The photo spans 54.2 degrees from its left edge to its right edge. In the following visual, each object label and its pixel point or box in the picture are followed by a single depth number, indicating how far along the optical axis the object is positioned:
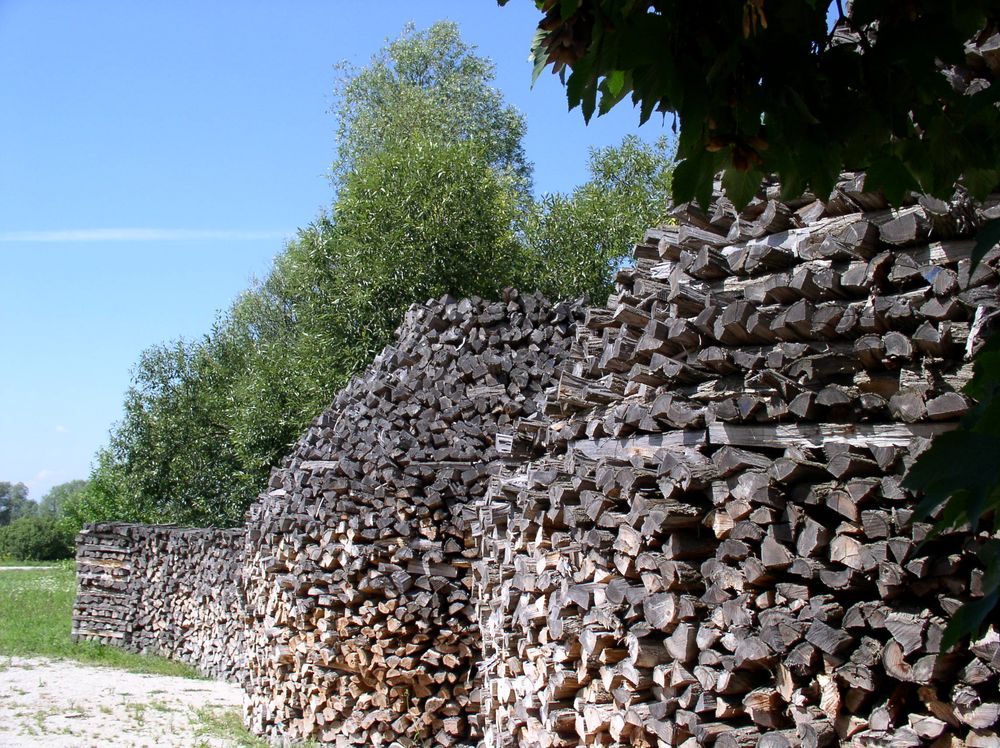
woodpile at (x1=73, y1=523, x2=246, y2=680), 12.75
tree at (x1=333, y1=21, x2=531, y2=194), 21.00
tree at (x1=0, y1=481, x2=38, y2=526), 130.54
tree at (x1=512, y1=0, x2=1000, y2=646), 2.01
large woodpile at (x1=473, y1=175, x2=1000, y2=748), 3.32
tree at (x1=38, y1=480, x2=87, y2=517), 122.01
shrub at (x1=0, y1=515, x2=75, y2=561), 44.53
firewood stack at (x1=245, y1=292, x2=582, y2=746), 7.65
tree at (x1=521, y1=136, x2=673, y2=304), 15.08
